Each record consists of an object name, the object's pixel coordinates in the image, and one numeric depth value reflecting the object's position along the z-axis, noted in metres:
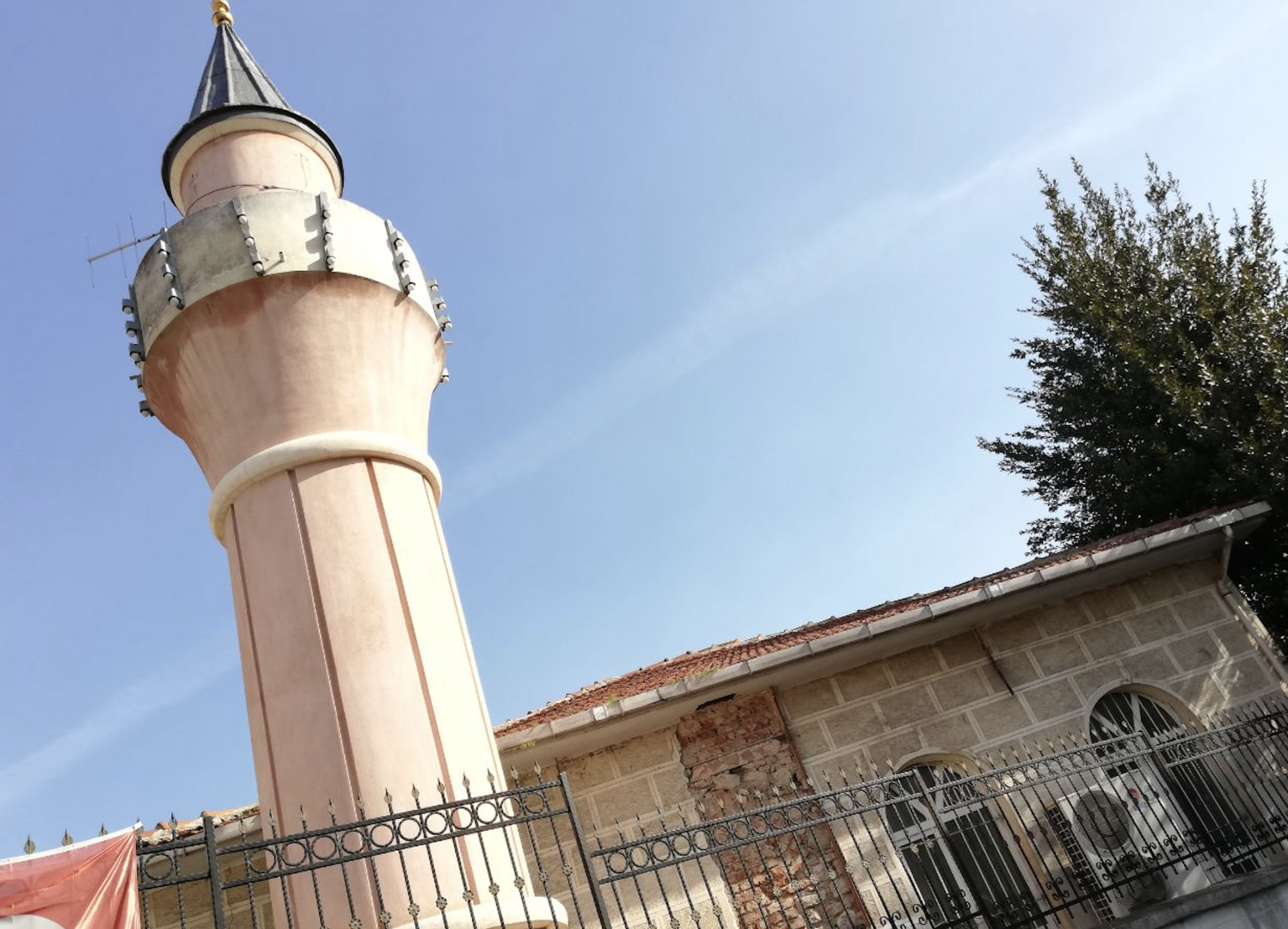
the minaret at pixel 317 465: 5.17
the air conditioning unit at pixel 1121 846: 7.55
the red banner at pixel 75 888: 3.46
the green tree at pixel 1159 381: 11.20
